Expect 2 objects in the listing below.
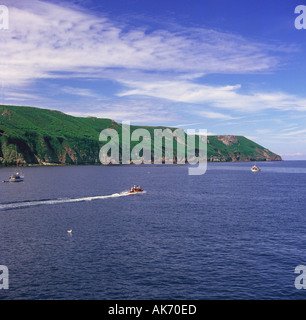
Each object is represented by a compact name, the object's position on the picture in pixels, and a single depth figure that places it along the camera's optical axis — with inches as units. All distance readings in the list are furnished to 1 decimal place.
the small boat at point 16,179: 7199.8
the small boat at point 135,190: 5219.5
